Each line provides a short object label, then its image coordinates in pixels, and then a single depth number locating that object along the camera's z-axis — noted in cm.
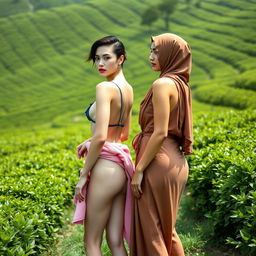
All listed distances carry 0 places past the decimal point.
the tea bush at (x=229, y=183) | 369
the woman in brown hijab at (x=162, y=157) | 294
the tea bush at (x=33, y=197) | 359
